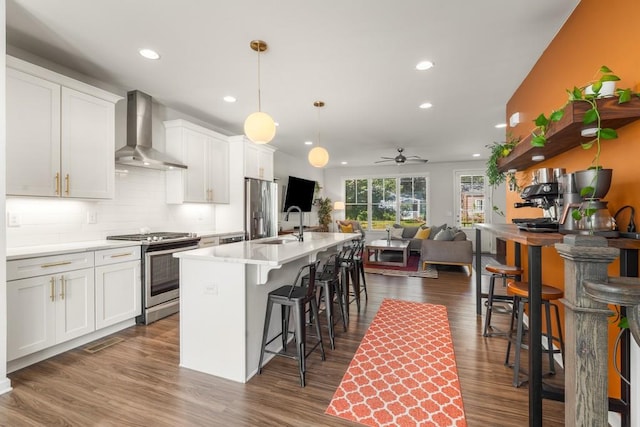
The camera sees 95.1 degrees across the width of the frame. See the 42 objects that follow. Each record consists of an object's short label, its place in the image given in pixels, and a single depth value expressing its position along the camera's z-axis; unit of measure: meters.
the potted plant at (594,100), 1.41
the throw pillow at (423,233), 7.07
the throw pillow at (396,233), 8.22
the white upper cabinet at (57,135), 2.46
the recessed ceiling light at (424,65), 2.97
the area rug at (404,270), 5.57
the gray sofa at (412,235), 7.36
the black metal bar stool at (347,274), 3.36
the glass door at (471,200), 8.56
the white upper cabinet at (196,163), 4.17
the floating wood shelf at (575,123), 1.46
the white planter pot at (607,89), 1.51
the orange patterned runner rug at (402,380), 1.79
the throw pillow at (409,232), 8.13
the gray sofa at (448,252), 5.74
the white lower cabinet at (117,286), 2.87
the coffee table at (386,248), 6.19
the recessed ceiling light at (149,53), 2.76
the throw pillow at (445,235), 6.02
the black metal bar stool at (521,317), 2.03
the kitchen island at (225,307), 2.17
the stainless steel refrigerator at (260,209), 5.05
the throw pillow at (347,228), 8.57
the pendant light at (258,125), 2.68
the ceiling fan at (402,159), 6.27
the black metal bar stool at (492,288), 2.79
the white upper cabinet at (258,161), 5.15
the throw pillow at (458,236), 6.02
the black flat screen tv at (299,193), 7.30
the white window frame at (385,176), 9.04
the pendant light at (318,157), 3.91
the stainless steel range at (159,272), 3.28
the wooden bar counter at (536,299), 1.49
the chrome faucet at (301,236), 3.28
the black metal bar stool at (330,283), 2.67
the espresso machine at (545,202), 1.70
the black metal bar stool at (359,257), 3.89
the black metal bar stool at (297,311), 2.13
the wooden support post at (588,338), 0.91
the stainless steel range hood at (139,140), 3.44
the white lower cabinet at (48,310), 2.26
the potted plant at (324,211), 9.21
